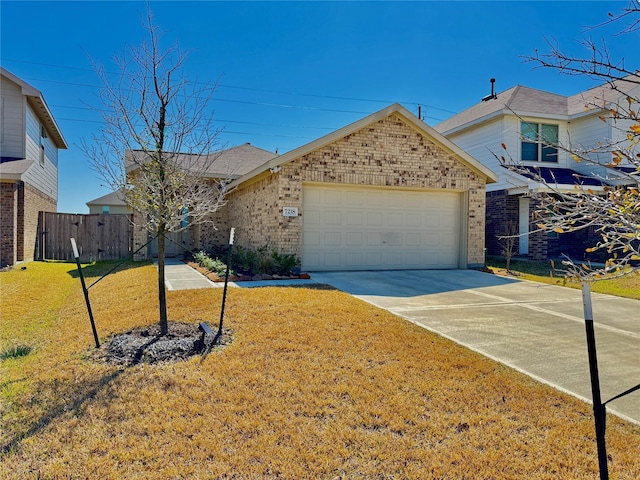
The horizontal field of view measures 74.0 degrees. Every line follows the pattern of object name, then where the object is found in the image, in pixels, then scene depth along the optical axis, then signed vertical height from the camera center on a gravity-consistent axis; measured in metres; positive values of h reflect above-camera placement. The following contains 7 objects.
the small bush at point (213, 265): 10.88 -0.82
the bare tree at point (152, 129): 5.45 +1.41
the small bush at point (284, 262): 10.81 -0.65
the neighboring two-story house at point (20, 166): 12.74 +2.19
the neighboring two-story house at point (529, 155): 16.06 +3.40
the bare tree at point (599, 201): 2.22 +0.24
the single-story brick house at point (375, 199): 11.52 +1.14
